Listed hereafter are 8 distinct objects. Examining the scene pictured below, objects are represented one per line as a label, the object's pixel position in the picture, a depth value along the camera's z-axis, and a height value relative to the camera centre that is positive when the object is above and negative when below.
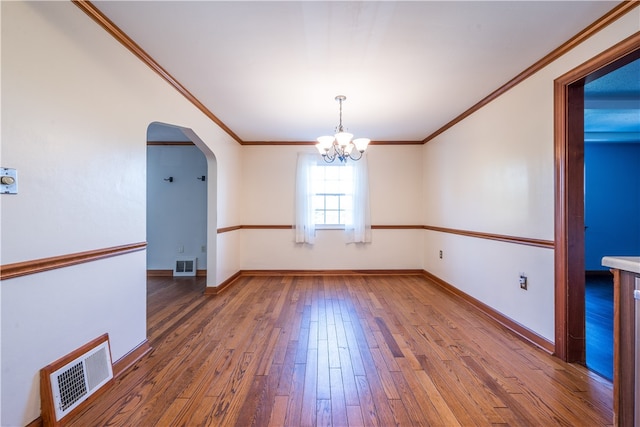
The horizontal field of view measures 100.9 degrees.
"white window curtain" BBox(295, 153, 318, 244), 4.63 +0.23
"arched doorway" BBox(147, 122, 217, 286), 4.63 +0.17
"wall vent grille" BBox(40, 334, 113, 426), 1.34 -0.94
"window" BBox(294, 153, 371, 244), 4.64 +0.28
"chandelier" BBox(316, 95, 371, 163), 2.79 +0.79
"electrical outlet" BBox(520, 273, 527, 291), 2.37 -0.60
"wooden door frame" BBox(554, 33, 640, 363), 1.97 -0.04
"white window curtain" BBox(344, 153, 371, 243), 4.64 +0.14
